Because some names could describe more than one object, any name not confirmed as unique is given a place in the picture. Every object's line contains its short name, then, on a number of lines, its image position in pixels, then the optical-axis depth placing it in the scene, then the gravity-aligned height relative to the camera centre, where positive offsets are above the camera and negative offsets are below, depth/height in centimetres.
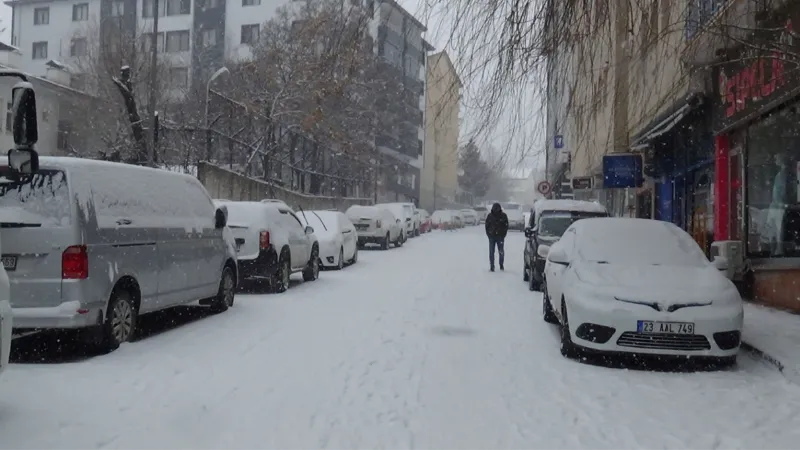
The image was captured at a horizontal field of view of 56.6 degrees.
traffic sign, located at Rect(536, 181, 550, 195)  3009 +191
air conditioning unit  1261 -31
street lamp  2102 +436
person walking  1883 +19
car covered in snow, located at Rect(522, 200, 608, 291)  1443 +26
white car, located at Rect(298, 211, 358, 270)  1891 -10
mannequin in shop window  1194 +52
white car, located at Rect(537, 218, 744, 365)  738 -67
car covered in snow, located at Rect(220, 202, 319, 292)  1304 -21
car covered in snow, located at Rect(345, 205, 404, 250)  2802 +29
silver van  704 -19
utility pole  1886 +325
